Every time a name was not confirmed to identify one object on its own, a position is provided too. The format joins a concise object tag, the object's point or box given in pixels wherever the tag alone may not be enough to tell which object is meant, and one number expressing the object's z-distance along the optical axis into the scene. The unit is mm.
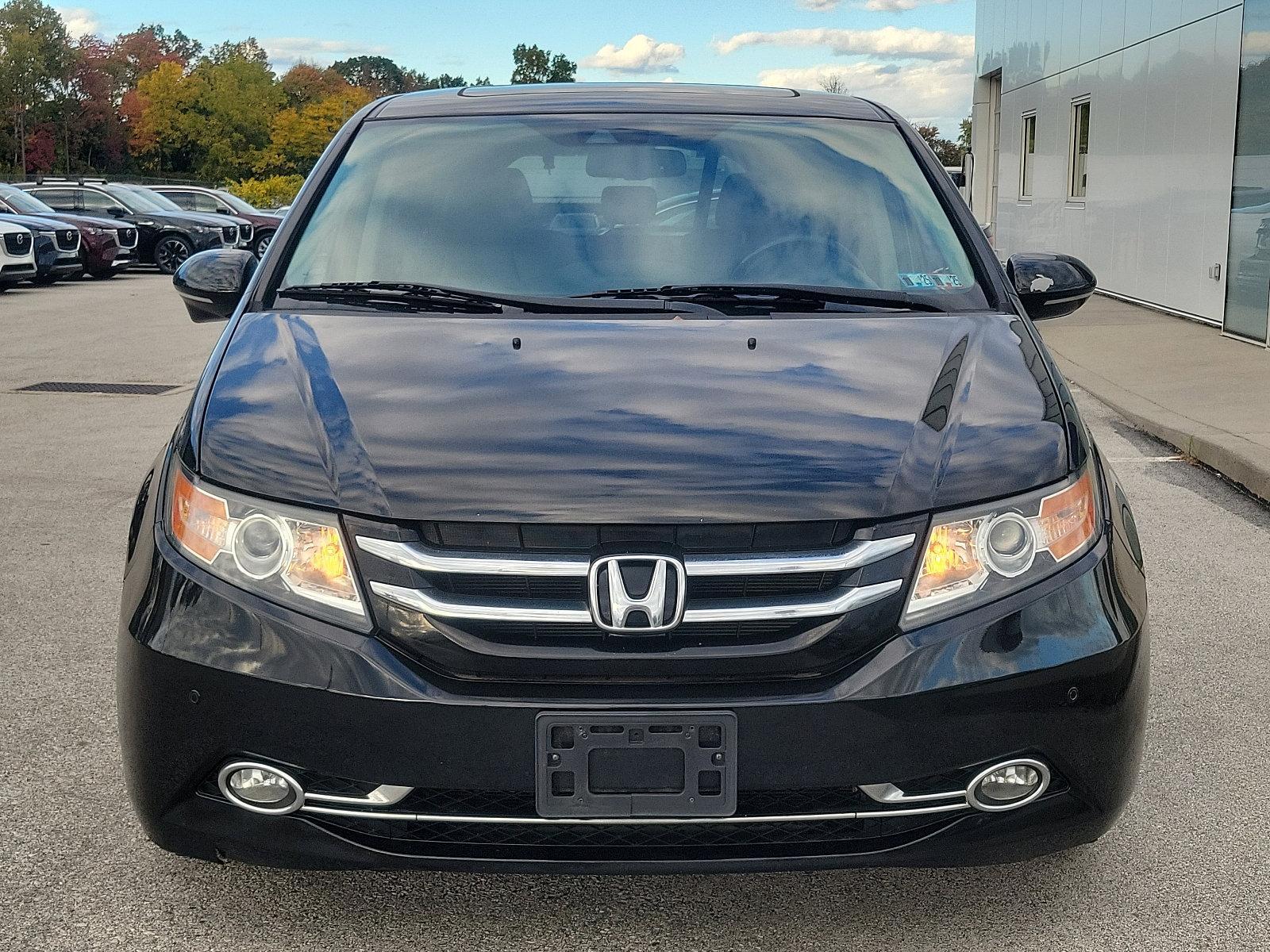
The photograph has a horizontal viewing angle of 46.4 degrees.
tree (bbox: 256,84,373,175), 100812
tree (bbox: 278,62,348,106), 124312
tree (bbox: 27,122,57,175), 101188
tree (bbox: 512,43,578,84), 166375
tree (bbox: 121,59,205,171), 102375
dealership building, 13492
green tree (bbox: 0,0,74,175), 99625
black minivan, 2367
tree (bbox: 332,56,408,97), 155125
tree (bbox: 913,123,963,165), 79875
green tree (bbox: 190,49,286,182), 102375
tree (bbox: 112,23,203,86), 117750
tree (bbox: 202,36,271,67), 119694
